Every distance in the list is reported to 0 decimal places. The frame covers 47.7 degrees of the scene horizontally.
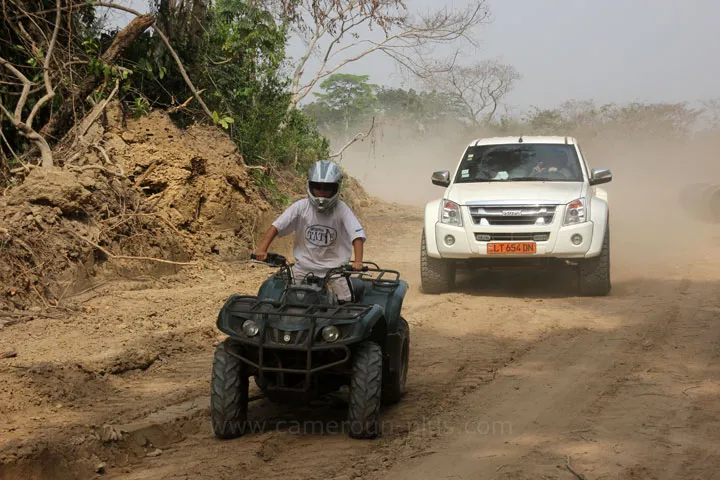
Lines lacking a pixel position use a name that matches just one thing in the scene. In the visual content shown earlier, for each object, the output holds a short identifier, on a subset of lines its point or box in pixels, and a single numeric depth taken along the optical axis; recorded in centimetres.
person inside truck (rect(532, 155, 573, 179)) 1070
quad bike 472
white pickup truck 976
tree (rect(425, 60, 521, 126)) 4800
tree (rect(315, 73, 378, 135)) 5269
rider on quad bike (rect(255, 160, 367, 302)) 548
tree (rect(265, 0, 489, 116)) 2086
